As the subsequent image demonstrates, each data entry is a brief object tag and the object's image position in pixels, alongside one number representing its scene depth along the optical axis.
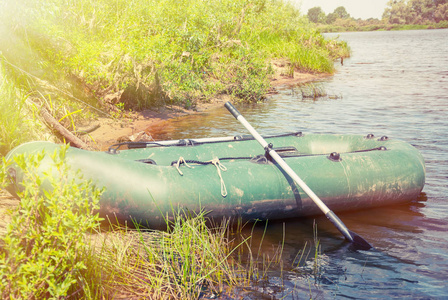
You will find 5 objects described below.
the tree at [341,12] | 122.71
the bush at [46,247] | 2.13
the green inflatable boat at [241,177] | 3.68
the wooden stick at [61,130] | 5.68
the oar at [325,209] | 4.07
